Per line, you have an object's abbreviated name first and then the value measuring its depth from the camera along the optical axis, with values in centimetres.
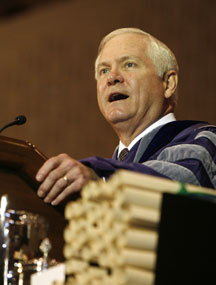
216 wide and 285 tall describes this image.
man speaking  422
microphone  476
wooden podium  385
